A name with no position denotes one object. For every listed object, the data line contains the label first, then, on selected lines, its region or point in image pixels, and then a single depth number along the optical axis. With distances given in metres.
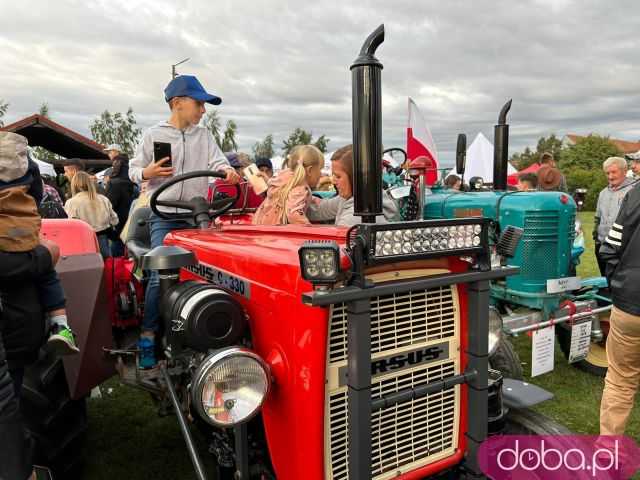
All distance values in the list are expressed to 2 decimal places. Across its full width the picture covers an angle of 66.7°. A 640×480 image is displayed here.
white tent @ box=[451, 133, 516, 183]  11.81
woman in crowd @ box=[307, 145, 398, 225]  2.65
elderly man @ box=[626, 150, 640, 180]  4.91
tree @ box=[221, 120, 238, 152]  45.69
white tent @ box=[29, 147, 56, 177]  9.97
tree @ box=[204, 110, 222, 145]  49.61
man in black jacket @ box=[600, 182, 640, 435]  2.45
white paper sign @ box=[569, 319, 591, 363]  3.54
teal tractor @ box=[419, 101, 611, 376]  3.68
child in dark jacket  1.74
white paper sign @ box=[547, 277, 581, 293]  3.79
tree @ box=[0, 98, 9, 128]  32.16
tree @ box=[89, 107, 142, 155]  49.00
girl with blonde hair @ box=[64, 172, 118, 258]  5.51
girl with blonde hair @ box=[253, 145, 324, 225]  2.96
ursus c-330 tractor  1.40
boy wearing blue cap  2.74
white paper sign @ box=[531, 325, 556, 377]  3.36
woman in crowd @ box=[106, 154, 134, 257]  6.77
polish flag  5.40
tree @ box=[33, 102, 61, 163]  30.98
